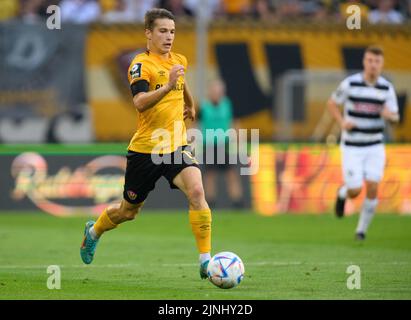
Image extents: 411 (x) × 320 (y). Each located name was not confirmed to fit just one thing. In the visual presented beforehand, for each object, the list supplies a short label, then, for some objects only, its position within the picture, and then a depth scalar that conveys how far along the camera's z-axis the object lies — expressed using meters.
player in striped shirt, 29.51
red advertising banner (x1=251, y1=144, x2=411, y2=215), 40.97
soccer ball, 18.92
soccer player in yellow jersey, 19.75
